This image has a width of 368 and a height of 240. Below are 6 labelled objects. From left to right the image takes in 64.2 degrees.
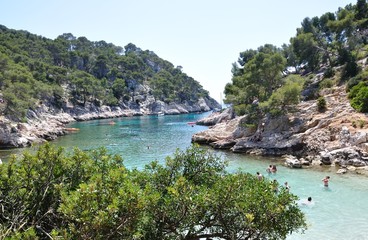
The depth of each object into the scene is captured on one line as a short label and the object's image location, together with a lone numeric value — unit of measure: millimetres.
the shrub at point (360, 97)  37562
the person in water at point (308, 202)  22203
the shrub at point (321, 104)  41500
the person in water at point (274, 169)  30938
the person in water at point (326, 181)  25912
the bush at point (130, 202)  7340
